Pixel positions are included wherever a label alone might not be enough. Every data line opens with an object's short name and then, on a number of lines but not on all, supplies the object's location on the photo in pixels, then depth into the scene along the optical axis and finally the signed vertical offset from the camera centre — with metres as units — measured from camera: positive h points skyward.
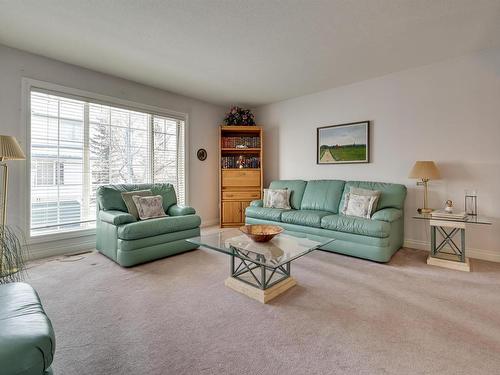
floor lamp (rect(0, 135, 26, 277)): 2.30 +0.34
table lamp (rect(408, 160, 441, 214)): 3.08 +0.20
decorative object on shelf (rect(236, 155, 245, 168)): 5.13 +0.52
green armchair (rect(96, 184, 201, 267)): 2.80 -0.55
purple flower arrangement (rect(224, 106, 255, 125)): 5.05 +1.44
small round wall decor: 4.98 +0.67
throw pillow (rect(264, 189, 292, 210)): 4.27 -0.20
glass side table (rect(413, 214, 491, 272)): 2.75 -0.70
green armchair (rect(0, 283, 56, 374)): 0.88 -0.60
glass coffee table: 2.06 -0.58
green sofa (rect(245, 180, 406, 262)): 2.95 -0.42
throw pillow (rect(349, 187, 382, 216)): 3.36 -0.08
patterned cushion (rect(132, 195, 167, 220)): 3.30 -0.27
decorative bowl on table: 2.29 -0.43
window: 3.15 +0.49
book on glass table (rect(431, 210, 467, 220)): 2.80 -0.31
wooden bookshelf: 4.98 +0.22
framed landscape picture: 3.97 +0.75
